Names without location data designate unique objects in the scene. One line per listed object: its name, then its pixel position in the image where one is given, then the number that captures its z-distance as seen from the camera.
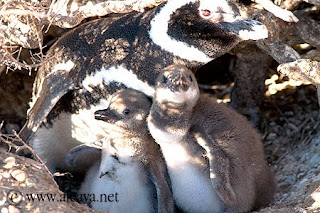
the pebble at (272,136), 8.11
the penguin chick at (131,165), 6.03
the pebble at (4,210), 5.38
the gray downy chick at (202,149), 5.72
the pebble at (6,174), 5.67
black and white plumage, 6.02
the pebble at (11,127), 8.28
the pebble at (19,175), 5.66
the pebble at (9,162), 5.84
